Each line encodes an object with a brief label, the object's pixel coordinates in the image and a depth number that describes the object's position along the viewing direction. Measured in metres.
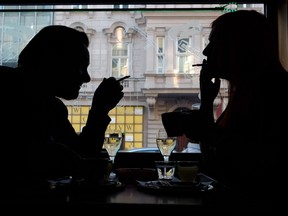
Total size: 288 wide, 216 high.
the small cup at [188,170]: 1.25
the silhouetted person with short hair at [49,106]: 1.18
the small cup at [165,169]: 1.30
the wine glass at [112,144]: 1.54
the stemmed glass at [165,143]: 1.49
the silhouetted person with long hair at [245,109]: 1.12
